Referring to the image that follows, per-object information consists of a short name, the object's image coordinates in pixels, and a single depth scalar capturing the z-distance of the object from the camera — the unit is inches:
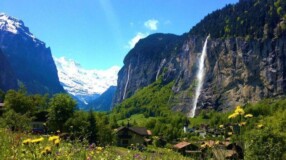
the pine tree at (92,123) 1751.4
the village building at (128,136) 2571.3
